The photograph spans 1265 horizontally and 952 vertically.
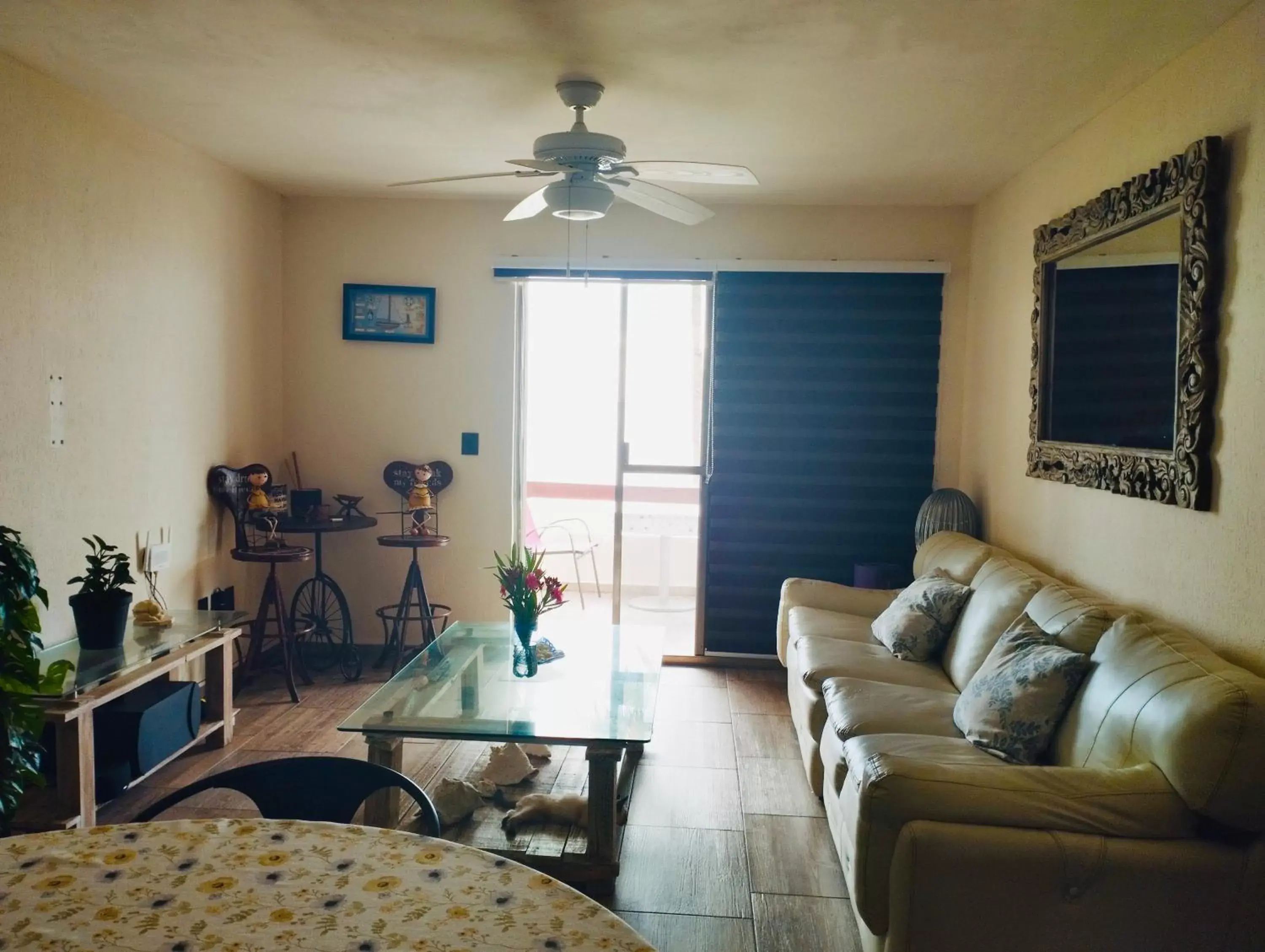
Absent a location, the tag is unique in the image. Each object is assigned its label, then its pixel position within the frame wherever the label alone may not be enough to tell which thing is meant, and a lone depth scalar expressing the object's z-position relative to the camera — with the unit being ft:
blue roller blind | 15.93
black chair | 5.41
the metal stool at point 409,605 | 15.49
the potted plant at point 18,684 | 7.77
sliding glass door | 16.53
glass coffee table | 9.11
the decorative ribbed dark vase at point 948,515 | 14.61
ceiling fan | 9.70
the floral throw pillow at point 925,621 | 11.53
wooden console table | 9.13
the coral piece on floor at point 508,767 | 10.89
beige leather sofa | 6.28
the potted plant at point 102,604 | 10.45
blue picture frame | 16.40
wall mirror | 8.35
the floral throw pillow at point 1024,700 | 8.04
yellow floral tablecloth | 3.90
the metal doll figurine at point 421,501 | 15.98
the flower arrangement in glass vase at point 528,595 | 11.41
